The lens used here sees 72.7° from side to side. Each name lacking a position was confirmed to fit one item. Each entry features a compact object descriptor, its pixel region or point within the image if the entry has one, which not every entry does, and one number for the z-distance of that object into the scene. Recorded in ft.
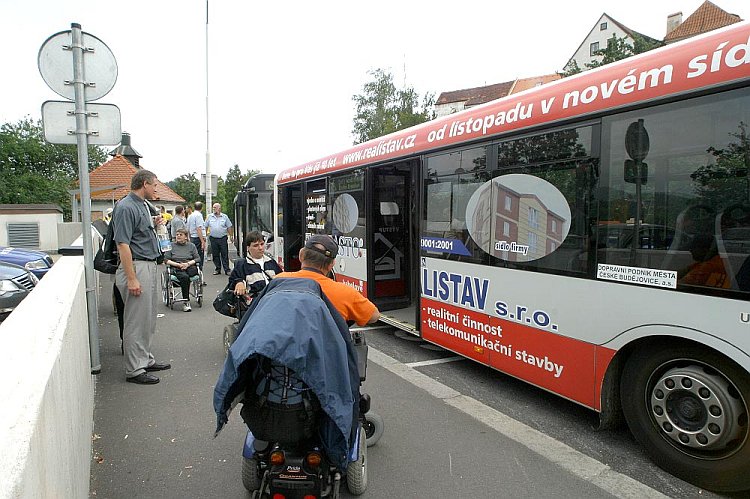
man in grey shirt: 16.22
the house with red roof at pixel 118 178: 135.28
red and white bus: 9.90
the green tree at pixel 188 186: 196.44
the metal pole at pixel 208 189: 67.23
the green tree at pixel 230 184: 157.81
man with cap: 9.59
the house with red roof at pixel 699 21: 139.74
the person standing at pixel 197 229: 41.60
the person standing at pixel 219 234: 40.63
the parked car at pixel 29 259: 32.17
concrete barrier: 4.06
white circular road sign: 15.90
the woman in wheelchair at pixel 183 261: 28.86
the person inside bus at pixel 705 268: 9.86
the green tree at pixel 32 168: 136.98
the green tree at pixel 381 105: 145.79
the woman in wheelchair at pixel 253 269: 16.84
